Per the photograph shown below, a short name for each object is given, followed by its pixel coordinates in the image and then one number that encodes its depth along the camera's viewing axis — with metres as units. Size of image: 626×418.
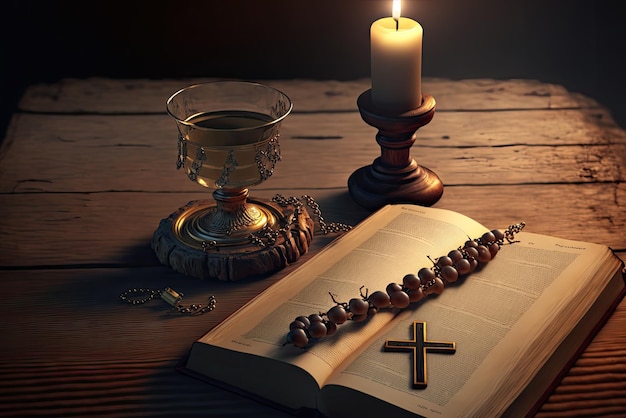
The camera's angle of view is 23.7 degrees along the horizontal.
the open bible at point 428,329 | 1.07
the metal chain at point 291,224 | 1.25
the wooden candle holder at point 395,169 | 1.32
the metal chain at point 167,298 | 1.20
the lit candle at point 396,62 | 1.30
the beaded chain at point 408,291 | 1.11
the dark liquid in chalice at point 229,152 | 1.22
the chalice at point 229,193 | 1.23
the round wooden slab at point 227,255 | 1.23
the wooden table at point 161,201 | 1.12
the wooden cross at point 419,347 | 1.09
